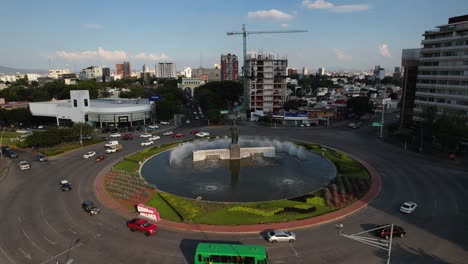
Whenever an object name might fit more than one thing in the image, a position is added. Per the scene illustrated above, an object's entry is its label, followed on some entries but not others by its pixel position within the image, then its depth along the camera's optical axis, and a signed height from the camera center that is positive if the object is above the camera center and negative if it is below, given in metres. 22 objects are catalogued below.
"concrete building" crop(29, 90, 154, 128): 107.56 -11.44
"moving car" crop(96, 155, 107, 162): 65.42 -17.10
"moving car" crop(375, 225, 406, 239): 33.41 -16.88
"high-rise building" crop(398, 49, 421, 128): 94.94 -1.00
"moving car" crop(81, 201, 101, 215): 39.72 -17.05
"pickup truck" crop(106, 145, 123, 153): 72.38 -16.81
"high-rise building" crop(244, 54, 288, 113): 133.25 -0.65
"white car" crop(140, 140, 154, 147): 80.31 -16.83
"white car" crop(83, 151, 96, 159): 68.06 -16.99
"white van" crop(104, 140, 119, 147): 77.03 -16.46
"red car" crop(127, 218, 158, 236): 34.31 -16.86
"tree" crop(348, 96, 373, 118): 122.12 -10.06
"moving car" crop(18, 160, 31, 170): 60.22 -17.18
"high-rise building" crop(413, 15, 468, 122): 77.00 +2.88
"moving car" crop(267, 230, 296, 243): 32.50 -16.87
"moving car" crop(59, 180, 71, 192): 48.50 -17.07
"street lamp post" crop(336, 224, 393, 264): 31.95 -17.25
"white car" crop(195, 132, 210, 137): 92.19 -16.53
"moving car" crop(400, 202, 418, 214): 39.06 -16.54
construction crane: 140.64 -3.35
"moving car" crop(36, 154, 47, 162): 66.69 -17.43
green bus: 27.02 -15.71
